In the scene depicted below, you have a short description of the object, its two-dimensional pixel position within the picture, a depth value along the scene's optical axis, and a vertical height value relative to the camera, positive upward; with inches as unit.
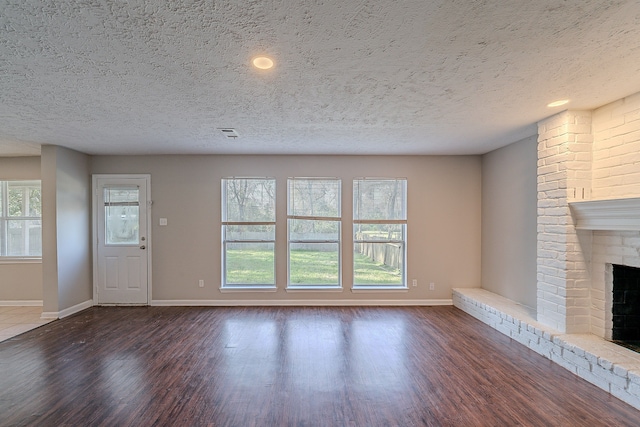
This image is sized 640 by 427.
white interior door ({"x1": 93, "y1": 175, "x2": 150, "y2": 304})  198.7 -19.0
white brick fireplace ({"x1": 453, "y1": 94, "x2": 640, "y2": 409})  105.5 -8.0
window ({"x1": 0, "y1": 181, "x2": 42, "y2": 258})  201.5 -5.4
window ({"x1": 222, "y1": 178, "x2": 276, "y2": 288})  200.2 -13.9
